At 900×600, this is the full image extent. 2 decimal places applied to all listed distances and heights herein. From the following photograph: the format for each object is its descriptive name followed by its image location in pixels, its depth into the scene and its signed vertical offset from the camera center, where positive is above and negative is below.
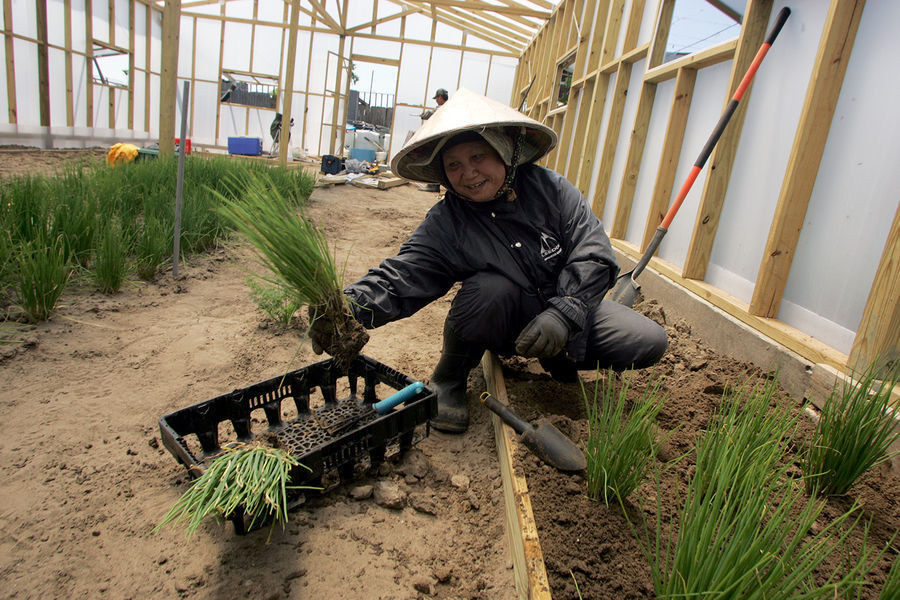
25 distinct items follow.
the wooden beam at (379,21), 13.59 +4.08
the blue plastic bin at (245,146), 11.80 +0.21
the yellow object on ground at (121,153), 5.50 -0.17
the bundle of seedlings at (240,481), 1.04 -0.68
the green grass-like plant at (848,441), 1.16 -0.45
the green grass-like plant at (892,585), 0.74 -0.48
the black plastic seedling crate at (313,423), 1.30 -0.74
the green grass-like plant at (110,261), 2.46 -0.61
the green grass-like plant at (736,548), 0.72 -0.47
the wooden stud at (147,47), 12.59 +2.28
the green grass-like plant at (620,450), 1.17 -0.56
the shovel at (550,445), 1.40 -0.68
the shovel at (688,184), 2.12 +0.17
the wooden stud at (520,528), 1.03 -0.75
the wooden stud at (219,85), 14.89 +1.92
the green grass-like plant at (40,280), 2.05 -0.62
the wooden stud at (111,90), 11.13 +1.00
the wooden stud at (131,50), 11.83 +2.03
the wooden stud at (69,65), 9.80 +1.23
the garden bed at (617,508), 1.08 -0.74
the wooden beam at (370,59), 14.44 +3.18
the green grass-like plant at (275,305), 2.42 -0.70
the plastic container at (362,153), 12.58 +0.45
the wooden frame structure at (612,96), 1.79 +0.75
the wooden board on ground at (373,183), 8.37 -0.15
